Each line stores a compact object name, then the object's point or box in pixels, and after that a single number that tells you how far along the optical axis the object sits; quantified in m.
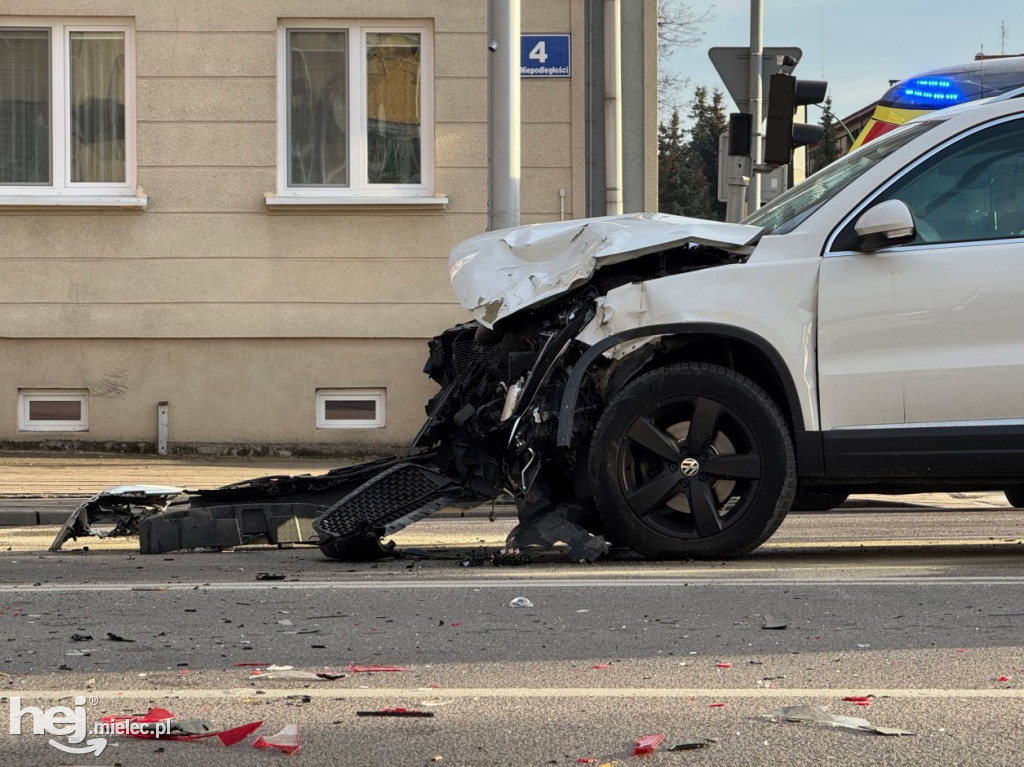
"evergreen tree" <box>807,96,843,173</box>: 60.31
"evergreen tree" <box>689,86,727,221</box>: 64.38
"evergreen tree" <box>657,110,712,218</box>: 61.97
